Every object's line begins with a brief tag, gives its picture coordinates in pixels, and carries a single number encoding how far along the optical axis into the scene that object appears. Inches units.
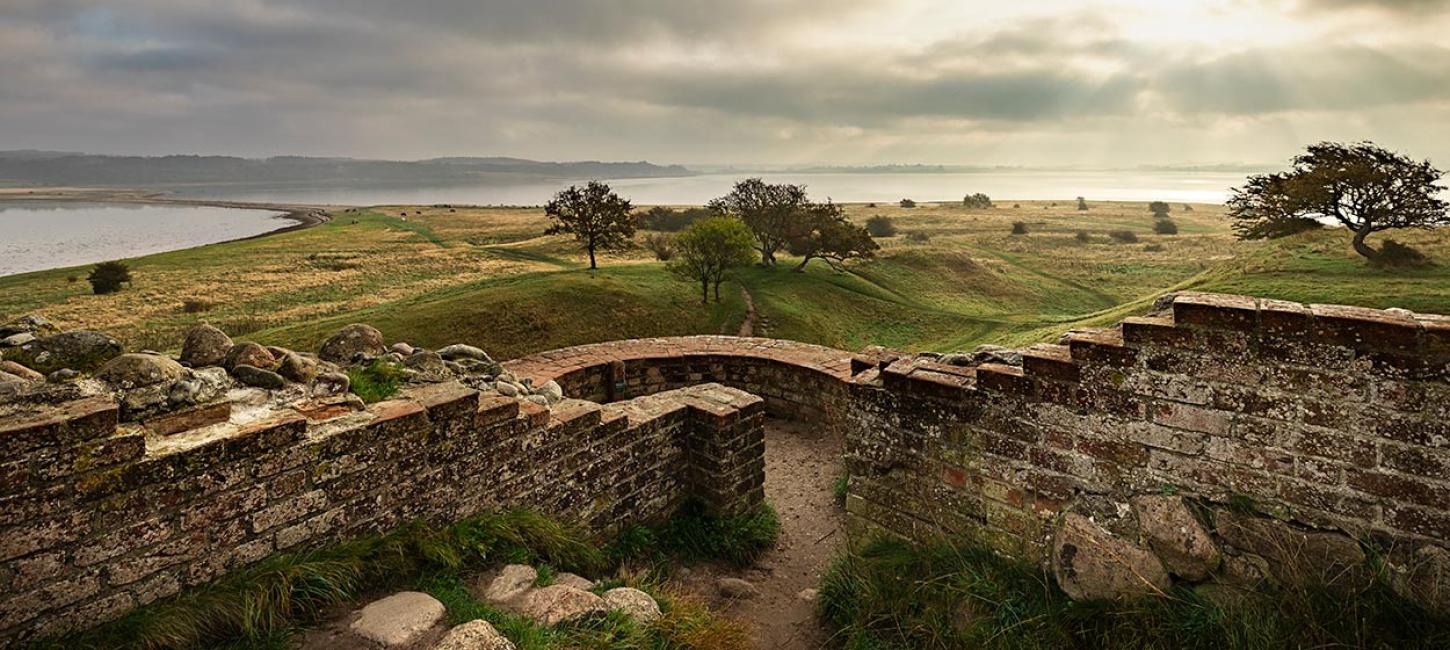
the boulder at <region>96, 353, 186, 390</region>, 158.7
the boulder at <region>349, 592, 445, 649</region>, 137.8
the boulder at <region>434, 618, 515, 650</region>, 130.5
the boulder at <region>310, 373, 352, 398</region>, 183.9
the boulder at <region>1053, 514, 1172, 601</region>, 148.2
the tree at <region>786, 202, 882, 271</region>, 1368.1
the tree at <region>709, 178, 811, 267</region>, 1464.1
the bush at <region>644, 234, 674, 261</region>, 1544.7
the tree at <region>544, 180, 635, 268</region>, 1342.3
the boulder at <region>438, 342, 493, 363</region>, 265.1
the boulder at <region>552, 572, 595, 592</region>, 177.8
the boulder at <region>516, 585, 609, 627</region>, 148.8
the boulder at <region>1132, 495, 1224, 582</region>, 144.3
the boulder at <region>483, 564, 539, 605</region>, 162.1
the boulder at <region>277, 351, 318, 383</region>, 187.8
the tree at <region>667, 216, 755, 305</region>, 1089.4
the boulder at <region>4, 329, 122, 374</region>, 169.3
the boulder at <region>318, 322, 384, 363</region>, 227.1
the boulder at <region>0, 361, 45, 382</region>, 157.3
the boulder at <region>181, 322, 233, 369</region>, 188.1
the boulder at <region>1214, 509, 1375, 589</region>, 131.6
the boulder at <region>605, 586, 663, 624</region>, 157.1
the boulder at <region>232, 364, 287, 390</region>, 180.7
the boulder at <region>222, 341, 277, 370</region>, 189.2
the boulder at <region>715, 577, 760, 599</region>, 216.6
